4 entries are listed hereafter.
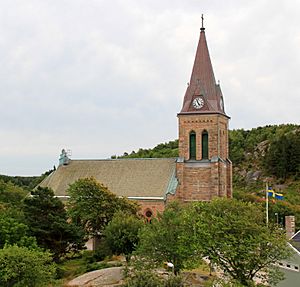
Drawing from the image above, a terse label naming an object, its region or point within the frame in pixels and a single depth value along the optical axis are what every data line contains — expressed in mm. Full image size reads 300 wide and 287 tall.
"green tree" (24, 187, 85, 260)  39562
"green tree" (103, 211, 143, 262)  39094
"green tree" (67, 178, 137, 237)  45375
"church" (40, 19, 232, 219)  52188
